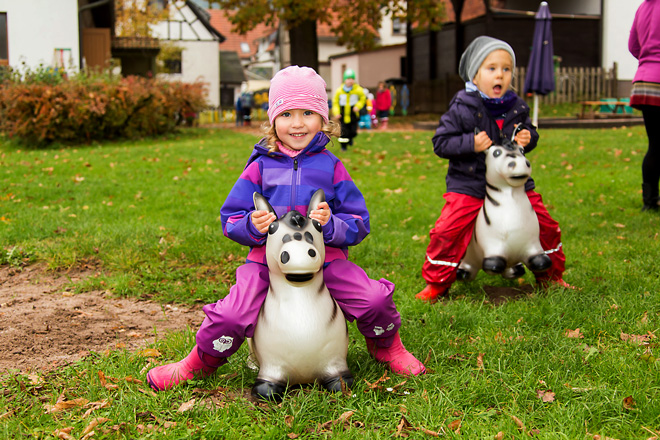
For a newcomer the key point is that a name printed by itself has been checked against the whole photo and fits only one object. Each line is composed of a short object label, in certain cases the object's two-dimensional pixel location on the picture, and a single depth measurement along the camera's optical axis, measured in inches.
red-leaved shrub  582.6
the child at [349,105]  543.2
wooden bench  739.4
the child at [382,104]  872.3
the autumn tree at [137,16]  1464.1
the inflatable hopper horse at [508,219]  163.2
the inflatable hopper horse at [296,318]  110.1
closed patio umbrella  336.2
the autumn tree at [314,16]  754.2
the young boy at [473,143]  168.6
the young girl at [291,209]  115.3
